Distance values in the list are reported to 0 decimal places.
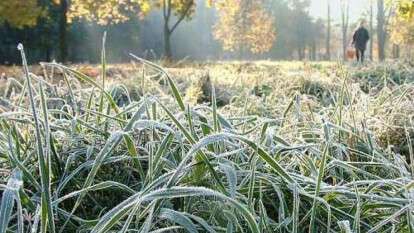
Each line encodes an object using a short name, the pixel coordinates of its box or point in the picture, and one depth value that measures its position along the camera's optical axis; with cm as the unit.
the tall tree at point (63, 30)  2145
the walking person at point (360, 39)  1722
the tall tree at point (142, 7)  1861
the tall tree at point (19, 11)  1990
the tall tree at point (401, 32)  3053
